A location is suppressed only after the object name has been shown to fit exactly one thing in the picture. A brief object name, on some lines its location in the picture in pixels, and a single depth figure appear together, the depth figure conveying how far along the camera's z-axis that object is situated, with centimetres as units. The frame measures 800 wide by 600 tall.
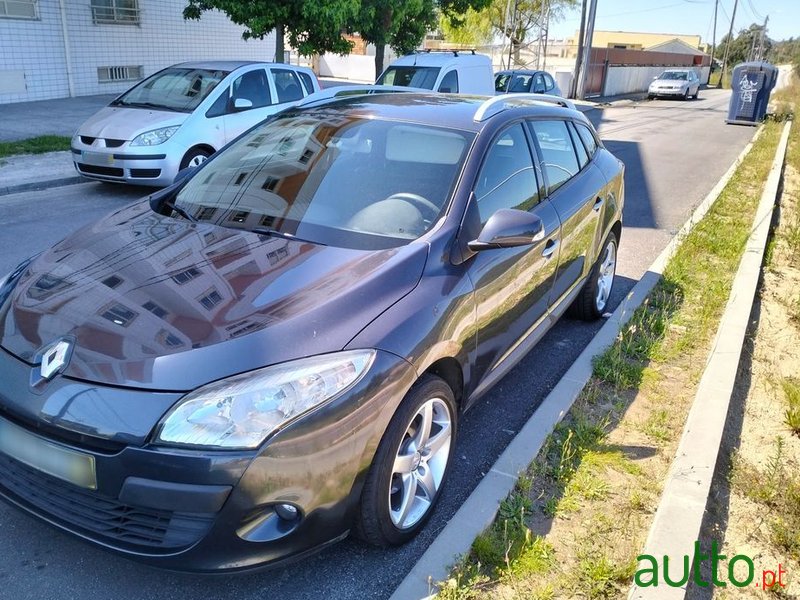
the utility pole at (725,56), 6369
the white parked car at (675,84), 3719
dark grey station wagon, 214
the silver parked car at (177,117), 819
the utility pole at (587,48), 2788
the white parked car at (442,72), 1256
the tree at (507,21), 3466
